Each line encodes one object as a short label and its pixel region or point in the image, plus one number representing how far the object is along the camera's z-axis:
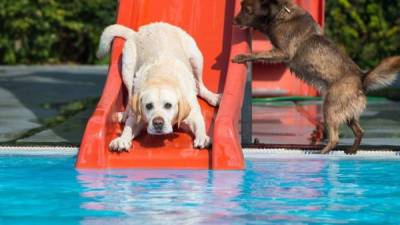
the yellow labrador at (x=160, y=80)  13.98
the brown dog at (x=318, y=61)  14.78
